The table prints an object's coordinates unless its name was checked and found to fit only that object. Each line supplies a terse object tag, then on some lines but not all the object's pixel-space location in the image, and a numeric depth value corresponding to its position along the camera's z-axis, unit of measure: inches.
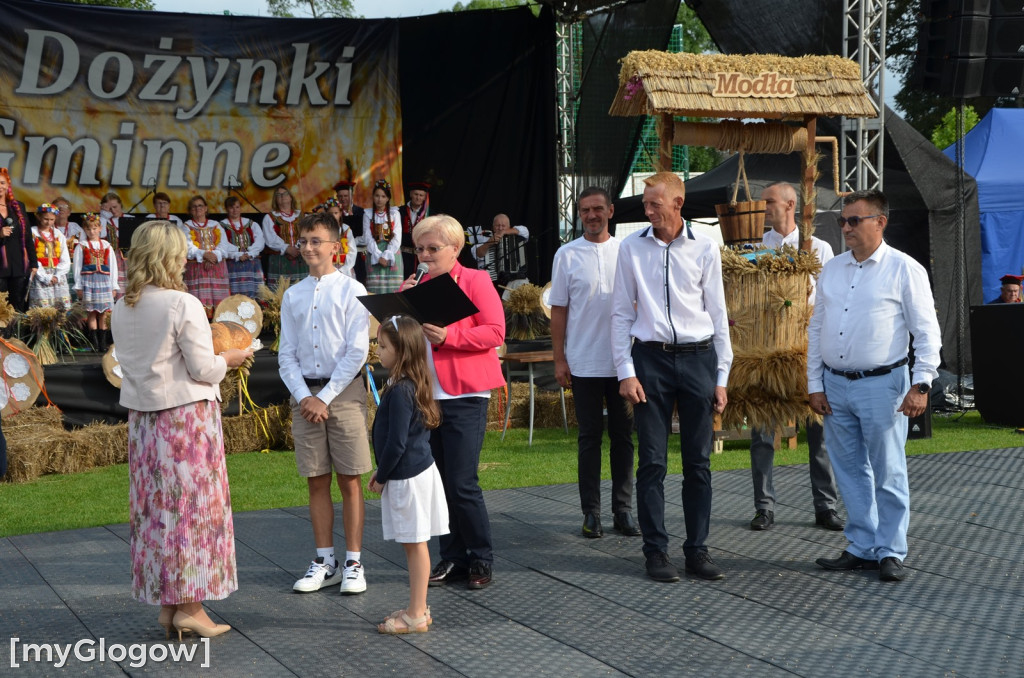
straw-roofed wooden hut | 202.2
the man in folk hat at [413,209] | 531.8
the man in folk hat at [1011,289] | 444.1
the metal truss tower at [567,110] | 550.3
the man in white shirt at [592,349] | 207.9
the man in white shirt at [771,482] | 218.5
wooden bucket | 243.0
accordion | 513.6
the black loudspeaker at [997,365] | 366.9
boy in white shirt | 175.3
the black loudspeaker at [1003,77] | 363.9
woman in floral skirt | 150.4
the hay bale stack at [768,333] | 201.3
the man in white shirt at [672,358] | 181.6
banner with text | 496.4
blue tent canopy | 497.0
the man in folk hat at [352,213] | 526.9
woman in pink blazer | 176.6
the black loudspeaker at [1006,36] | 361.4
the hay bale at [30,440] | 307.4
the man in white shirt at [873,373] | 180.9
